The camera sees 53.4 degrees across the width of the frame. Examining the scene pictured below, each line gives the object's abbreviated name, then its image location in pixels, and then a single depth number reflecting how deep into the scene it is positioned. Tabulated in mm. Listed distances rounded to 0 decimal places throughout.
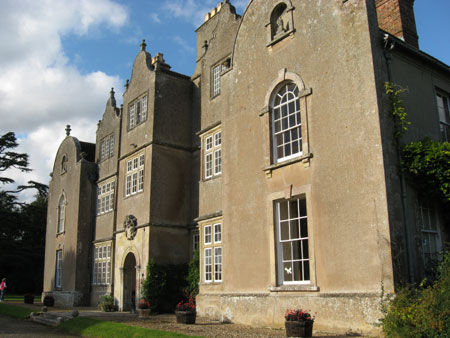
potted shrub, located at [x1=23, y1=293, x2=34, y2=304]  28844
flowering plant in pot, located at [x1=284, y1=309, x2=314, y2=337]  10469
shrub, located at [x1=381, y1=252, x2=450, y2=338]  8453
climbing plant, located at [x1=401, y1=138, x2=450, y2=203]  11198
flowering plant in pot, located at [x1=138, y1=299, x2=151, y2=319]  17234
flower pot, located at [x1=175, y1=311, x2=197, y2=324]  14862
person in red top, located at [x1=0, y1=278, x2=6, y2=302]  30689
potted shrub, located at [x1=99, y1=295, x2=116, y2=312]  21719
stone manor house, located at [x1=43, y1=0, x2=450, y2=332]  11086
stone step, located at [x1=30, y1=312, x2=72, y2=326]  17547
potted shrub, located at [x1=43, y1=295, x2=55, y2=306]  26247
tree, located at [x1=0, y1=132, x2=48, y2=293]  41625
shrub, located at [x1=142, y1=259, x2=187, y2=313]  19141
